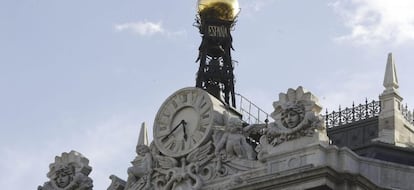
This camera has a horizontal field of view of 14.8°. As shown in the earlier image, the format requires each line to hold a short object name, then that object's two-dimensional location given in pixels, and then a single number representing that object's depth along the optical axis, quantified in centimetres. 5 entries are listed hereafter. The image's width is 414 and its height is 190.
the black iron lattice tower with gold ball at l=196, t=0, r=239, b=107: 9425
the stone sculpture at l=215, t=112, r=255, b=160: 6681
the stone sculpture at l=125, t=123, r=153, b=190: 6966
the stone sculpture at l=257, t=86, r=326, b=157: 6391
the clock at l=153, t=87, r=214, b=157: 6850
